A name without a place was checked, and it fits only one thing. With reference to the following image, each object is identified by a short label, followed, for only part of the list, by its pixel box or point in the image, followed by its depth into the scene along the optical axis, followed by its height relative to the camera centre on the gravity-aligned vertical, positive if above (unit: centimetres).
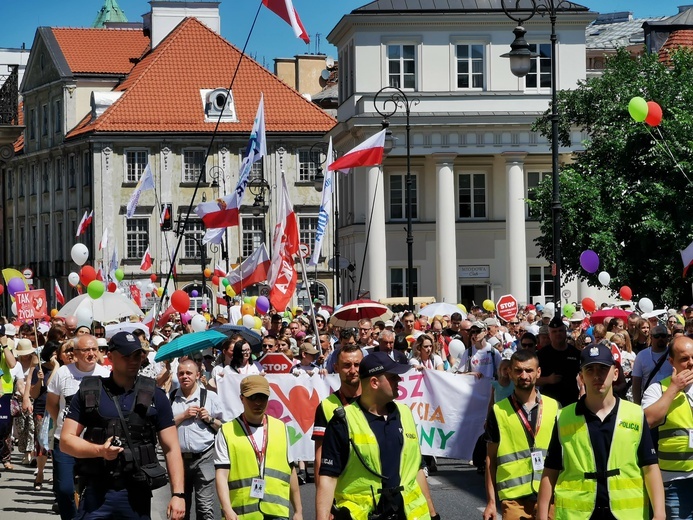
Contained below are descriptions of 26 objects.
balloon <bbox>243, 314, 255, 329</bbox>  2657 -108
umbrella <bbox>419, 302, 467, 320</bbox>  3216 -112
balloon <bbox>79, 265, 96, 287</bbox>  2812 -30
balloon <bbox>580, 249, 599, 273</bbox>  3303 -18
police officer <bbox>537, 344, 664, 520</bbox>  792 -101
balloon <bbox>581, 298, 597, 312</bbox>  3366 -110
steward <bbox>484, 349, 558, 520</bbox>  937 -112
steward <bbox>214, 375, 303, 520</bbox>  938 -123
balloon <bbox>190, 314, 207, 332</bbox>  2548 -106
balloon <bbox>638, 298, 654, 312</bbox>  3075 -104
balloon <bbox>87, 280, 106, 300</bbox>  2464 -48
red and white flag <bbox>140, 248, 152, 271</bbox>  4973 -13
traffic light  4516 +102
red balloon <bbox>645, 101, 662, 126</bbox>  2228 +189
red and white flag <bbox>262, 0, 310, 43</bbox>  2239 +341
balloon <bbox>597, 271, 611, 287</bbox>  3675 -59
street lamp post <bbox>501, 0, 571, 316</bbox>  2364 +246
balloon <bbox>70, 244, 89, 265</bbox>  3103 +10
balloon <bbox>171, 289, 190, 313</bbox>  2875 -80
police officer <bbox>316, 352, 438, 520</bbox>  802 -102
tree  4547 +189
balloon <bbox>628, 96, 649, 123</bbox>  2220 +197
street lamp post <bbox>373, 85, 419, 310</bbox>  5996 +577
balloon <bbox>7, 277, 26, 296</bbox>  2853 -47
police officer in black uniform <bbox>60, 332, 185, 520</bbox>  837 -95
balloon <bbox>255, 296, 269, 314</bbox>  3372 -103
